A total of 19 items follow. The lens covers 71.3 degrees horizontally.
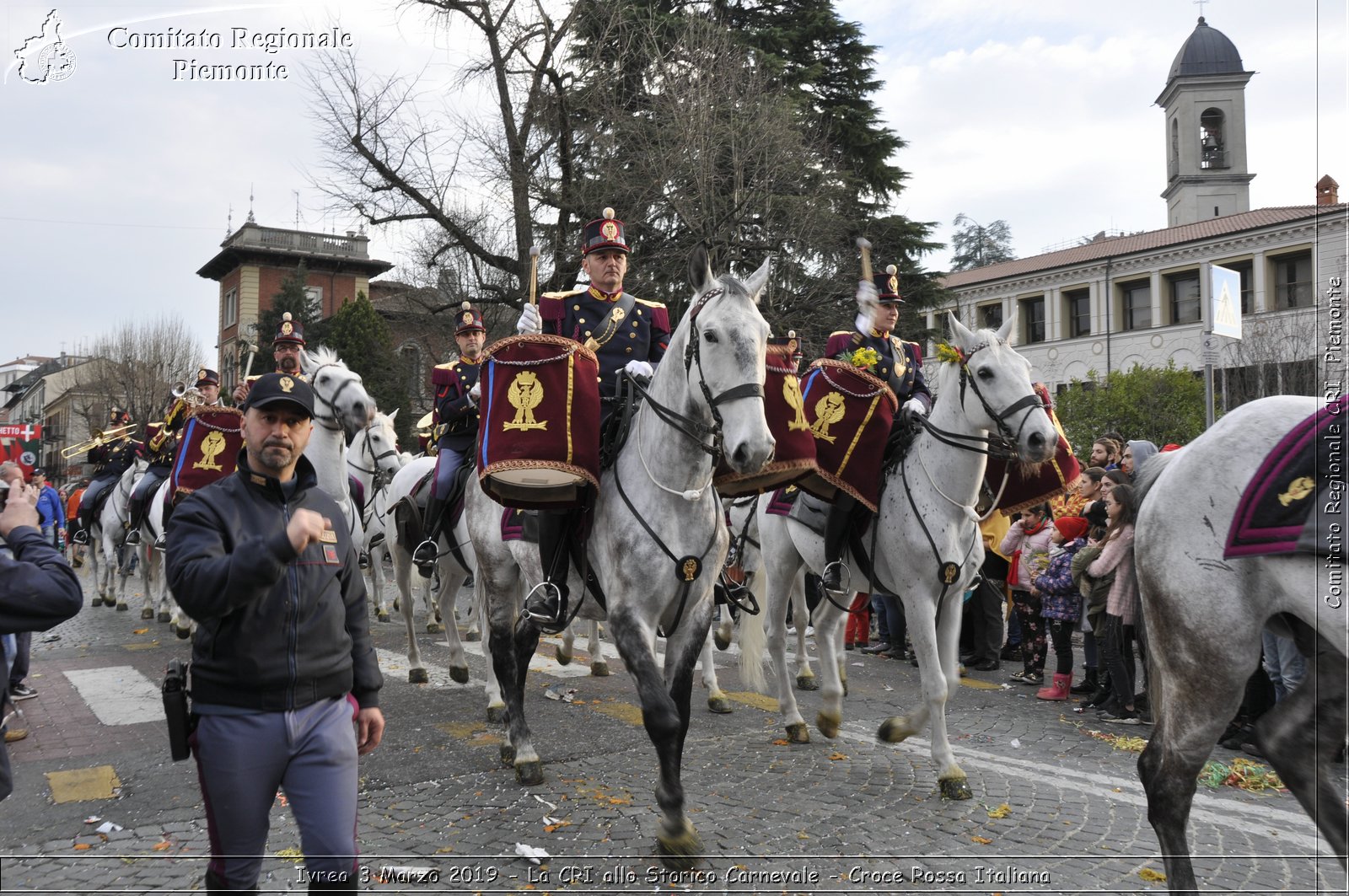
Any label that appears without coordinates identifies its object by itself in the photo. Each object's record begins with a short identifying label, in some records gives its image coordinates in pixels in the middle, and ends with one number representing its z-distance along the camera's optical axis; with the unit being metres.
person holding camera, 2.96
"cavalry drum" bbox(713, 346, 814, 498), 5.77
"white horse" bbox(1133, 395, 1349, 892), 3.91
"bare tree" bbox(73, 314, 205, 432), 44.34
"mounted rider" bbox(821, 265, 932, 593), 7.72
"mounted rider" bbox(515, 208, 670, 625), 6.24
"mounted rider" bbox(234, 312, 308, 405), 10.05
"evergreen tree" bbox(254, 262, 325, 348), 46.09
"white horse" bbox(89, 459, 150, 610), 14.77
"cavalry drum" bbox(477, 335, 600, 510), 5.18
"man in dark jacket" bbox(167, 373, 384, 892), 2.92
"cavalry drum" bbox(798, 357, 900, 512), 6.81
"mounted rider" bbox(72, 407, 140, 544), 15.89
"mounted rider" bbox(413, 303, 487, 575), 8.65
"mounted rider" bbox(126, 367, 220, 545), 12.90
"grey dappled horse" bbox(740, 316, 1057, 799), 6.10
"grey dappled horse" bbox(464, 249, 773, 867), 4.62
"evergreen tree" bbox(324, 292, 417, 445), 39.56
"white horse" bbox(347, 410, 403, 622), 10.59
